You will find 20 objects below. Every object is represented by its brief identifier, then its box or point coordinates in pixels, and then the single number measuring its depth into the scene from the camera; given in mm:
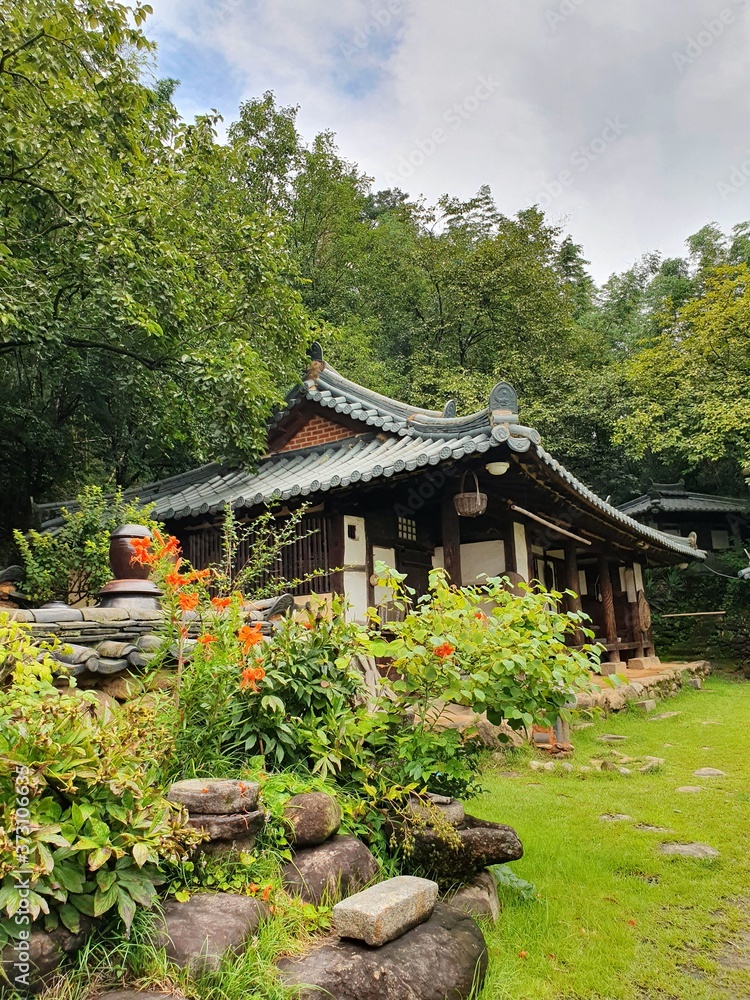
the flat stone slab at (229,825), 2967
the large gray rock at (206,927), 2521
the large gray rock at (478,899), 3666
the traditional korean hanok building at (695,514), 22672
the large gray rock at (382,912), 2791
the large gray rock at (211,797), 3014
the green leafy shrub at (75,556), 8016
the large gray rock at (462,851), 3686
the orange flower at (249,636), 3428
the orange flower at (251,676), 3340
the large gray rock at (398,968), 2607
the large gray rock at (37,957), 2221
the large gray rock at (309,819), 3332
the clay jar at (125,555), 5480
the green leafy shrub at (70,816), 2277
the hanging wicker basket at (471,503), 8211
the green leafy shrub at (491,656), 3645
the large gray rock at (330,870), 3184
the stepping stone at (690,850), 4744
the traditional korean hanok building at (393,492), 7969
